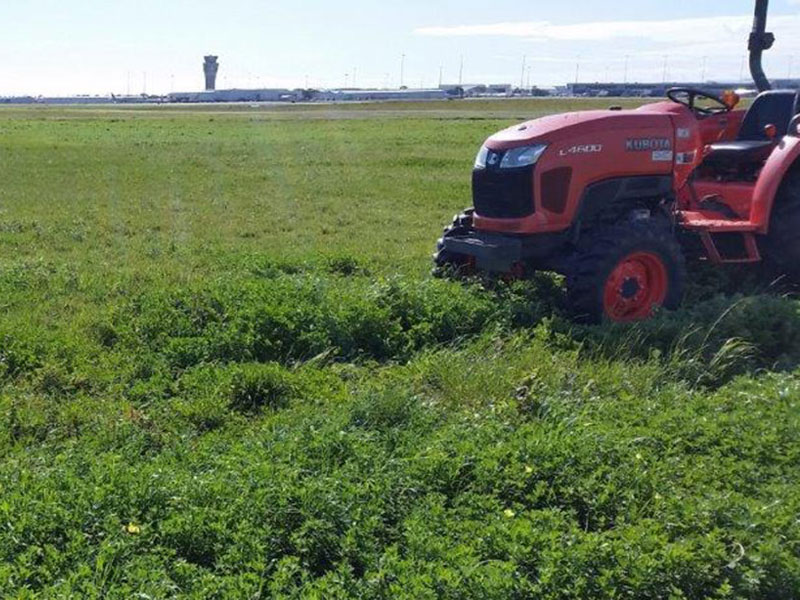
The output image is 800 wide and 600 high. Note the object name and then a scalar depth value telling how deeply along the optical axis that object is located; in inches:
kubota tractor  267.9
